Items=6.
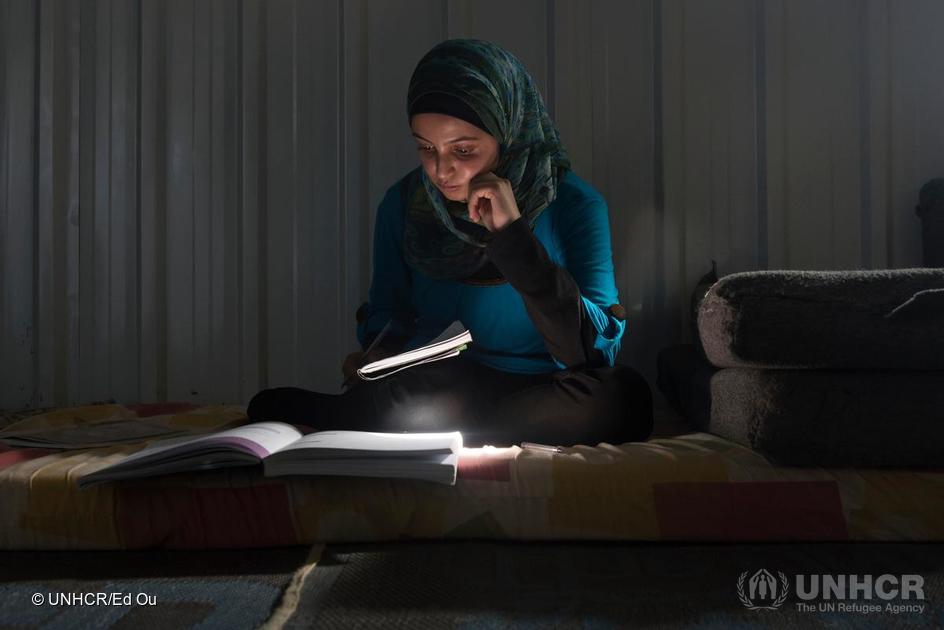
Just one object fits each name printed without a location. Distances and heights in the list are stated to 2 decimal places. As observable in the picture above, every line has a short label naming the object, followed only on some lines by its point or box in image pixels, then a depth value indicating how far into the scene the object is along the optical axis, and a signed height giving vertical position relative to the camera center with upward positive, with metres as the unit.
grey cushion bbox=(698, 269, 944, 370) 0.92 -0.01
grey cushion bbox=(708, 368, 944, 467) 0.91 -0.15
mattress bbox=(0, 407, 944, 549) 0.84 -0.25
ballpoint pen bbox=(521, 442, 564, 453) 1.00 -0.20
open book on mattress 0.84 -0.18
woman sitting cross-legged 1.18 +0.06
